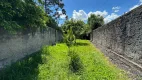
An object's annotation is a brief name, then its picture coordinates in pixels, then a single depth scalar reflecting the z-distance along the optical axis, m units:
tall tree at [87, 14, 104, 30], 12.17
